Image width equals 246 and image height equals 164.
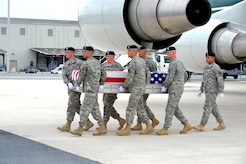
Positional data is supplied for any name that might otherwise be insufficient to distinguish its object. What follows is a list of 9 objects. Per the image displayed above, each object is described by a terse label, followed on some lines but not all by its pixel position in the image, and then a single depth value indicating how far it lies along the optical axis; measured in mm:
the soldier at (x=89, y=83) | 11422
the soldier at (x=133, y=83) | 11680
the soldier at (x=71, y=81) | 12172
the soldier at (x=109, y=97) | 12430
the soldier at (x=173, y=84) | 11930
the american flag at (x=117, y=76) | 12000
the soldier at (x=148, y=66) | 12211
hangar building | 70875
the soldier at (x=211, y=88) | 12609
